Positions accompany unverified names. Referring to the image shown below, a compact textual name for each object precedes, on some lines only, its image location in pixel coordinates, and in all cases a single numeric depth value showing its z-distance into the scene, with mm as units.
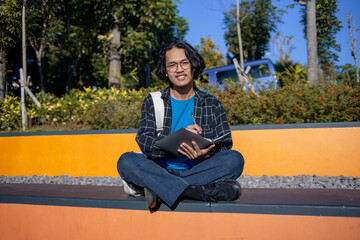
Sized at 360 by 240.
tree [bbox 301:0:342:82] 7316
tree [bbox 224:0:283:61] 15030
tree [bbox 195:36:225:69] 23125
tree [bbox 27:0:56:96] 10738
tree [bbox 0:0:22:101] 8477
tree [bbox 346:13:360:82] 6844
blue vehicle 11969
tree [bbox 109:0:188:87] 10039
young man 2066
